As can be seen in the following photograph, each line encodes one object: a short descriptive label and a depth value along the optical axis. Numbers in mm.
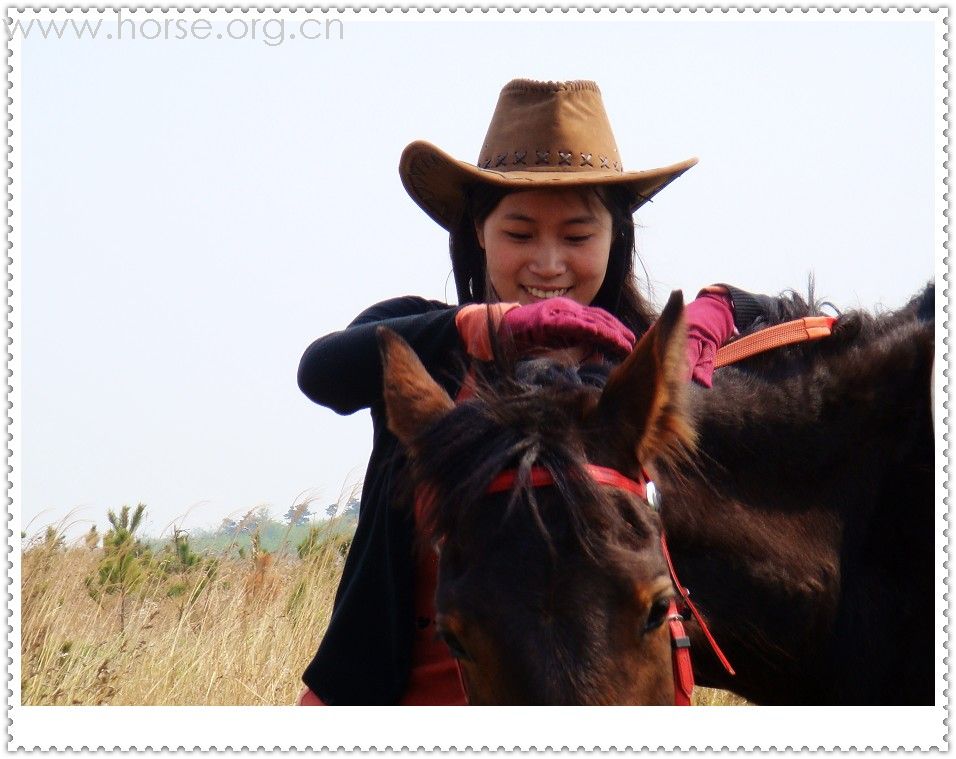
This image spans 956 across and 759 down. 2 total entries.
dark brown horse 3102
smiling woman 3135
